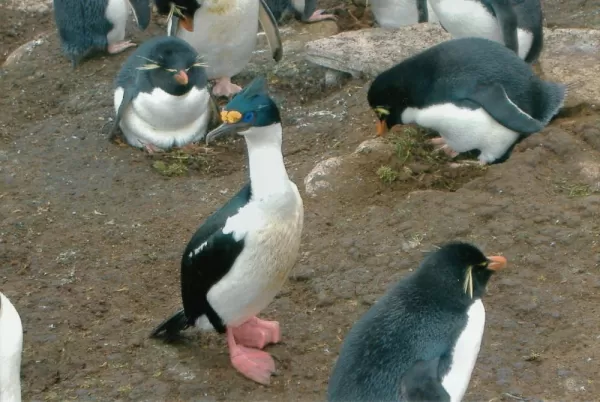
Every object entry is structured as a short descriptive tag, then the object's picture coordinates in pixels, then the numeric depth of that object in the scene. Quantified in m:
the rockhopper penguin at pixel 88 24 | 6.39
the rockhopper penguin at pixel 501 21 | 5.30
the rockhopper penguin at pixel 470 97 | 4.46
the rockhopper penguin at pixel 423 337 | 2.64
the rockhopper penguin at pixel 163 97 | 5.03
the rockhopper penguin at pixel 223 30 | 5.52
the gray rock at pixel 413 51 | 5.30
